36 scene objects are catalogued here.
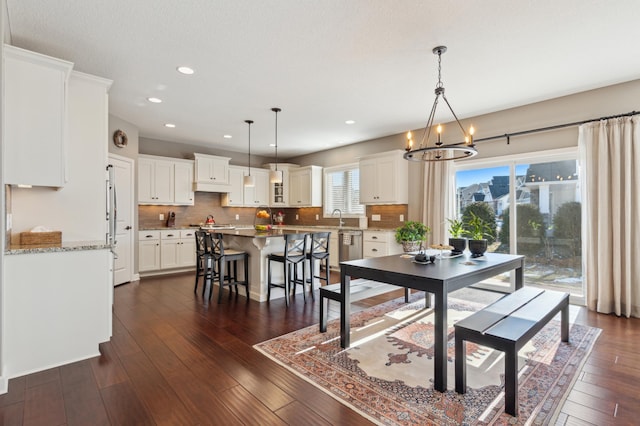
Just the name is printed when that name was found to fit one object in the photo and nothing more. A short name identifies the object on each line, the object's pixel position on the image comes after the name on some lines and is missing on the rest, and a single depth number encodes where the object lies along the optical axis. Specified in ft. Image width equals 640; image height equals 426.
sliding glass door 14.14
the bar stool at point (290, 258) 13.83
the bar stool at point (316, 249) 15.02
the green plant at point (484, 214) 16.42
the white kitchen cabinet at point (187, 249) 21.25
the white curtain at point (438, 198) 17.44
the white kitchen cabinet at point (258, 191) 25.90
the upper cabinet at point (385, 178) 19.26
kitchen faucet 23.52
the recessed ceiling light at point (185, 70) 11.23
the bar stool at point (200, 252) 14.93
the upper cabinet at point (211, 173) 22.56
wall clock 16.66
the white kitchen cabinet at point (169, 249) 20.39
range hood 22.62
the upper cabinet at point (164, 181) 20.24
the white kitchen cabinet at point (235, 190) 24.76
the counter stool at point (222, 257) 14.11
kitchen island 14.20
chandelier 8.91
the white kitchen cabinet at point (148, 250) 19.43
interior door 16.88
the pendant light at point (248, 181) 18.65
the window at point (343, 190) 23.03
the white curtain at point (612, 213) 12.00
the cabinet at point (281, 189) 26.76
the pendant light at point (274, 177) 17.75
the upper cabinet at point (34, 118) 8.21
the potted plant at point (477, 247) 10.62
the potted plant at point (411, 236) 10.15
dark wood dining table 7.11
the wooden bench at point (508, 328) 6.16
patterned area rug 6.28
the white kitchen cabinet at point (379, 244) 18.89
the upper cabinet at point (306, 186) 24.94
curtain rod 12.31
